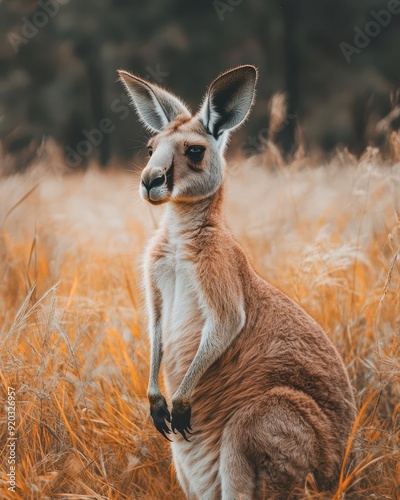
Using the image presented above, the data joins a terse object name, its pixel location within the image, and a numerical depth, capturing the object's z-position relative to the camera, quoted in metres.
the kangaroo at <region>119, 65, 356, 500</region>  5.57
